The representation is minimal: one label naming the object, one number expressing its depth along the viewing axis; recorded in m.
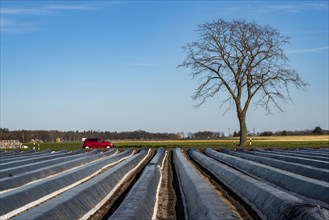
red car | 42.89
